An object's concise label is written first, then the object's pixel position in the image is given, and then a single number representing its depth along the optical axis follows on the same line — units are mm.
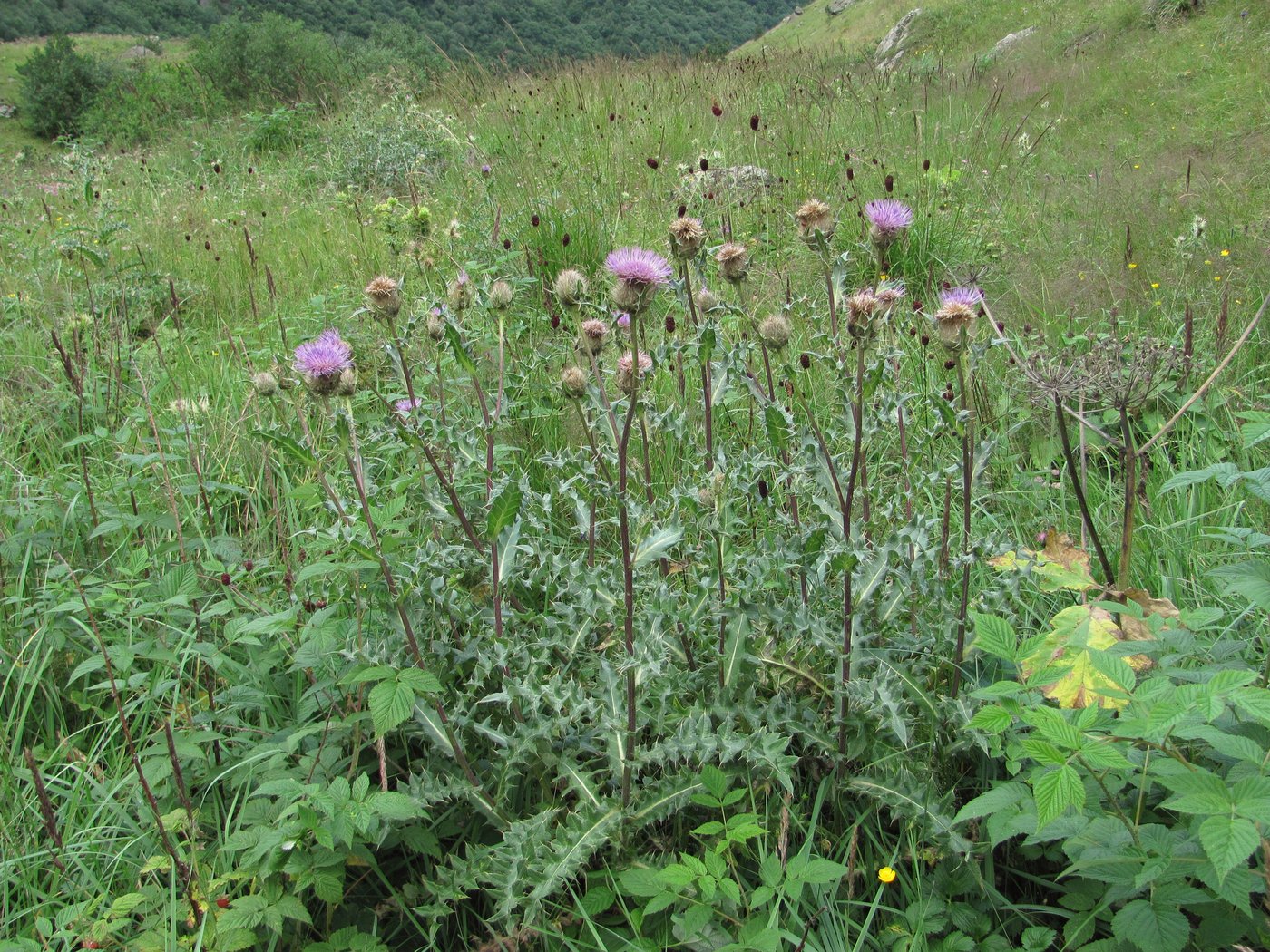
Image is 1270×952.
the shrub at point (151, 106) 10211
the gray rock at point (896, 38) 17344
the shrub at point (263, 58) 11445
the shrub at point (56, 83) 27453
